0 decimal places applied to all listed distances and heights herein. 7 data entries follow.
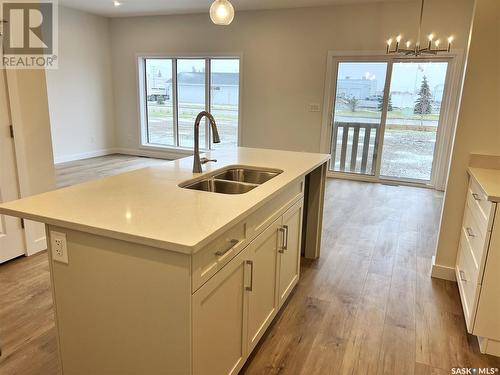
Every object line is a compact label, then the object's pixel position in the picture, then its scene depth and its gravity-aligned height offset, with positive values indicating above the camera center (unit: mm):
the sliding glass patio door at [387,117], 5688 -195
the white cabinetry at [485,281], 1930 -923
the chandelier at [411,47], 5077 +856
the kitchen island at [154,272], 1263 -653
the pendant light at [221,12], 2949 +694
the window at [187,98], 7055 +1
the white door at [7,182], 2799 -701
